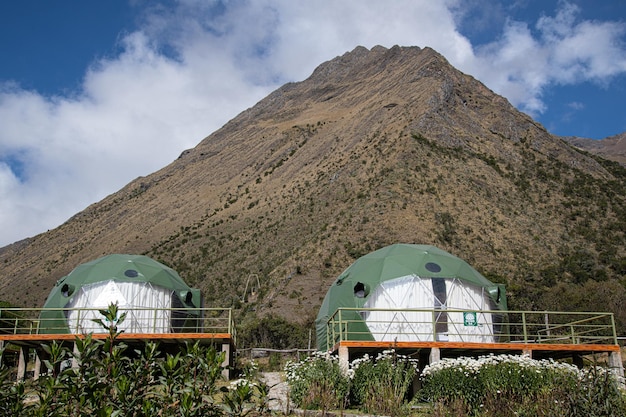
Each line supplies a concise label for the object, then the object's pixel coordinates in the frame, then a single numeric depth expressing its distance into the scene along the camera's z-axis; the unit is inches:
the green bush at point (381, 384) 516.4
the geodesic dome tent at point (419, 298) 841.5
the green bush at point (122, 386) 258.1
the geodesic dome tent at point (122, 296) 909.2
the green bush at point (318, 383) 523.8
